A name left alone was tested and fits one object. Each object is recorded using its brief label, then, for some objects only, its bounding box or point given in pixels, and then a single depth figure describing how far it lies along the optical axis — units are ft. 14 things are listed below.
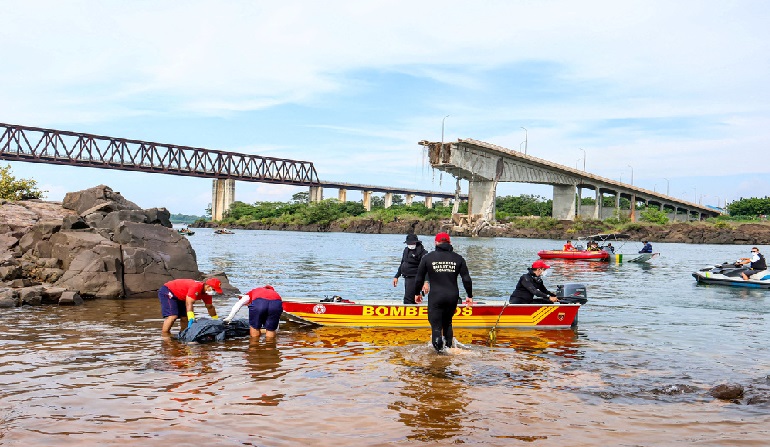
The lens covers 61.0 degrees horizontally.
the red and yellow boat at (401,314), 45.96
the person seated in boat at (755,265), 86.79
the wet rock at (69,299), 55.98
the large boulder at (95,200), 81.25
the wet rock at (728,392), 28.94
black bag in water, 39.32
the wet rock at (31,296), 54.80
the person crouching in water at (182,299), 39.52
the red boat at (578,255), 148.05
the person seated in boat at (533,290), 44.87
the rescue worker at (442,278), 33.73
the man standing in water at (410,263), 46.11
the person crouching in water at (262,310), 39.40
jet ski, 85.35
